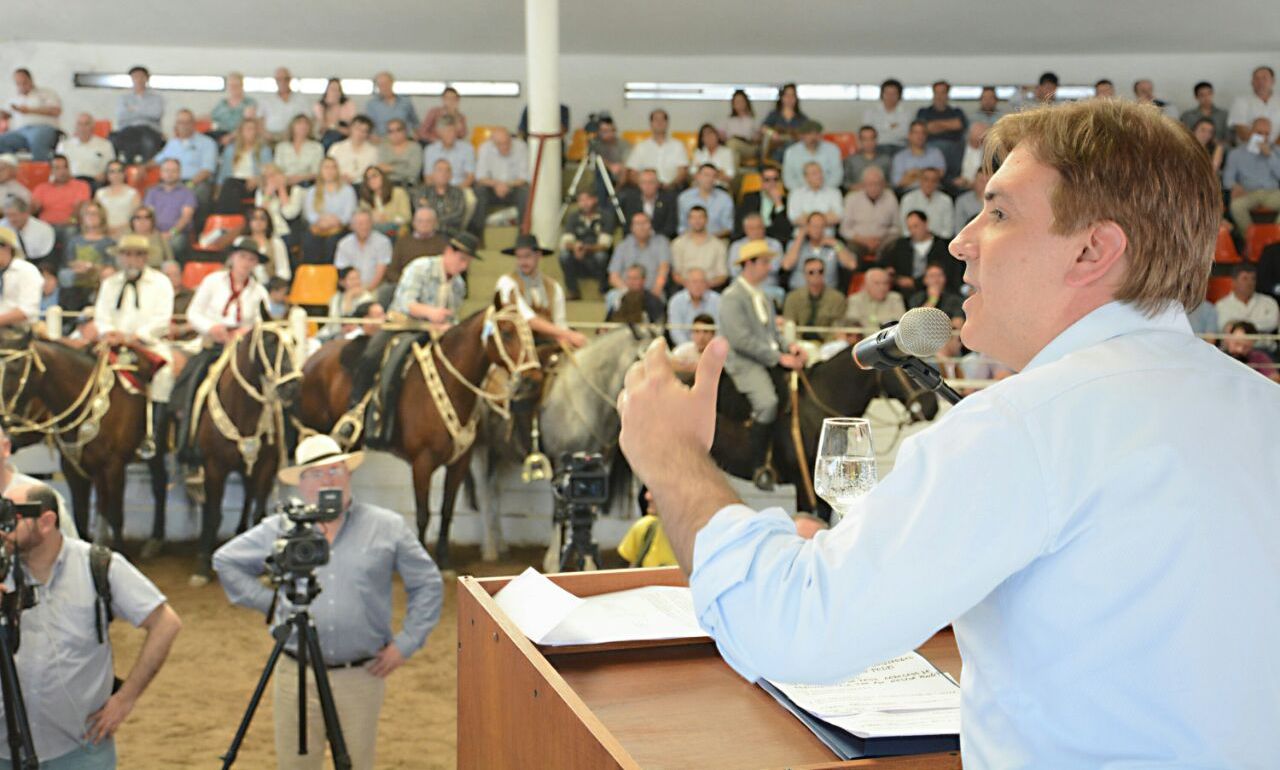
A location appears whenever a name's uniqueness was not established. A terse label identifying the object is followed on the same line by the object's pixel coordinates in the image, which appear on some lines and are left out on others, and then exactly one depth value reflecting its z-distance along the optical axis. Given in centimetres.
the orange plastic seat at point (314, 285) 1184
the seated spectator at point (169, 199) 1237
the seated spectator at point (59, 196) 1248
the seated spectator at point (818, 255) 1146
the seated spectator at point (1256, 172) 1231
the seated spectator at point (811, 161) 1259
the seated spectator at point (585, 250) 1194
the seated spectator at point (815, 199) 1217
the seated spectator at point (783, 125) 1312
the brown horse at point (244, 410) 878
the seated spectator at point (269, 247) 1112
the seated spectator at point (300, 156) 1255
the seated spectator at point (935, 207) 1193
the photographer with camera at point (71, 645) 391
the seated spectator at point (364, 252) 1156
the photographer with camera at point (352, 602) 442
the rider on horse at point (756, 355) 873
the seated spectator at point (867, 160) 1273
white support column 1158
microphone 152
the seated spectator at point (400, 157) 1259
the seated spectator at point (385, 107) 1343
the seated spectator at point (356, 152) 1248
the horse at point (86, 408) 882
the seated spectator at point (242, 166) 1238
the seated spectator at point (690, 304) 1033
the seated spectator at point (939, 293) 1038
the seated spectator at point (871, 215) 1196
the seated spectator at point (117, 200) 1223
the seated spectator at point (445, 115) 1300
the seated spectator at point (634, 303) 1092
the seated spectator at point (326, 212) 1208
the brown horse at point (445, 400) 860
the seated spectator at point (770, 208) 1213
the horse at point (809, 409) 875
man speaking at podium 108
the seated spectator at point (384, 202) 1196
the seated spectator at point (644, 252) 1162
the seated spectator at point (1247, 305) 1102
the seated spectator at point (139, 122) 1338
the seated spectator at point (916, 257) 1113
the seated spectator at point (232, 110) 1316
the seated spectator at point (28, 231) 1208
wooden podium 144
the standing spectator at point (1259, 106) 1280
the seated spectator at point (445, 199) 1205
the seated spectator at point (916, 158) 1253
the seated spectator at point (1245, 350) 997
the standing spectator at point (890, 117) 1320
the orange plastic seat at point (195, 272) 1185
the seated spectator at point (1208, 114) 1288
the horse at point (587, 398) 873
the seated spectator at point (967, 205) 1182
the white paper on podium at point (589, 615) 184
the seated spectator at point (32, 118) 1341
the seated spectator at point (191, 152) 1271
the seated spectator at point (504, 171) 1268
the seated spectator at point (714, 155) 1278
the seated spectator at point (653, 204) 1205
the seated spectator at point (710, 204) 1213
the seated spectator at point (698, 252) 1152
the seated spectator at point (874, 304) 1063
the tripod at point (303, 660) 380
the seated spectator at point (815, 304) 1075
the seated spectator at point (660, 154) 1304
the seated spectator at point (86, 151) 1308
